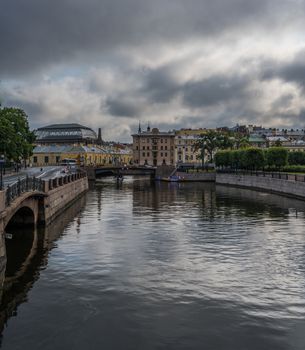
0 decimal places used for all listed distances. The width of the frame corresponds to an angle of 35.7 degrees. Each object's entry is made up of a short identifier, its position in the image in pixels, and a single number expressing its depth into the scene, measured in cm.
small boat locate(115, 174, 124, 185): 14612
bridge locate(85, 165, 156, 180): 15738
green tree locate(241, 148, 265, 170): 11106
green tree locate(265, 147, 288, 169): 10575
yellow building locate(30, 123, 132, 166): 19452
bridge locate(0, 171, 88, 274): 2730
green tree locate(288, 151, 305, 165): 12850
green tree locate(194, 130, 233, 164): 18112
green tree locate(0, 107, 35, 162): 8160
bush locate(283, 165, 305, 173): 10288
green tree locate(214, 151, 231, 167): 13384
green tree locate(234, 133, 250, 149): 18328
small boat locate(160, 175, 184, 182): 14212
